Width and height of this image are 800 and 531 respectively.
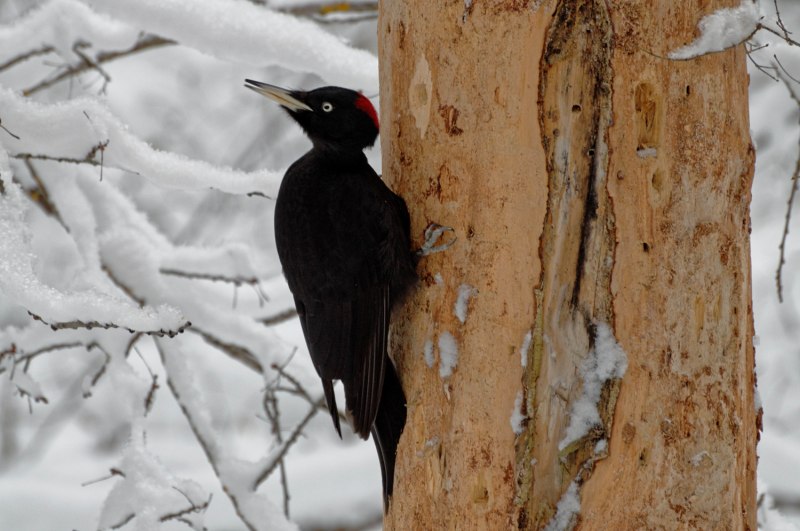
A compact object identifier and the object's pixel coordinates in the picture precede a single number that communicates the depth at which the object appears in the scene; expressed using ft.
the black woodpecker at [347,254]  16.40
